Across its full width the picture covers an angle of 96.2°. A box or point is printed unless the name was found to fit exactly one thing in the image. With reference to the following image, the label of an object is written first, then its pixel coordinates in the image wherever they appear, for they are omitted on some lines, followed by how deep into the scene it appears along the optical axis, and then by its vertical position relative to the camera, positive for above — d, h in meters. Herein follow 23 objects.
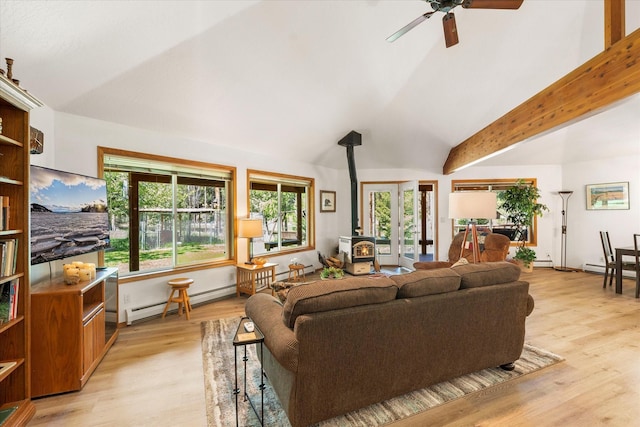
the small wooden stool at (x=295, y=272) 5.23 -1.12
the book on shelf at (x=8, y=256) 1.81 -0.23
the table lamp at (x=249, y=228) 4.41 -0.18
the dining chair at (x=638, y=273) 4.41 -0.94
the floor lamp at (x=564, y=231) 6.59 -0.43
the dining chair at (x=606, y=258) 4.63 -0.82
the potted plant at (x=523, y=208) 6.28 +0.11
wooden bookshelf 1.92 -0.12
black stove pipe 5.81 +0.96
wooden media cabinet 2.14 -0.92
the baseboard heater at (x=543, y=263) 6.72 -1.17
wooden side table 4.35 -0.98
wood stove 5.92 -0.80
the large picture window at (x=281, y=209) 5.42 +0.14
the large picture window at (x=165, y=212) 3.67 +0.08
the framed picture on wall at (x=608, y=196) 5.75 +0.34
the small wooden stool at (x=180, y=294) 3.63 -0.99
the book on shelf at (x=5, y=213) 1.84 +0.04
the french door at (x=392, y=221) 6.69 -0.15
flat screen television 2.35 +0.04
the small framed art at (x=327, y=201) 6.61 +0.35
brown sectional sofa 1.67 -0.78
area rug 1.87 -1.32
